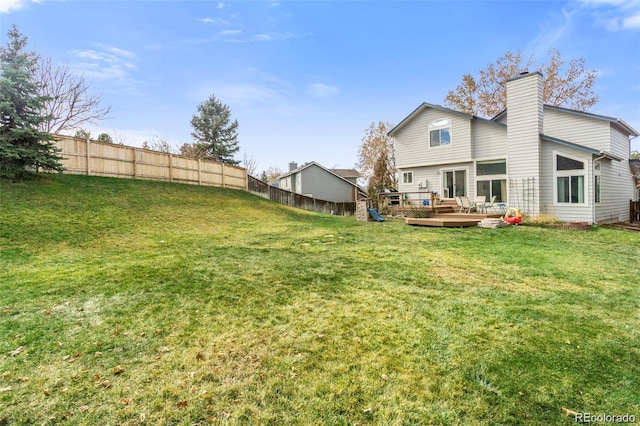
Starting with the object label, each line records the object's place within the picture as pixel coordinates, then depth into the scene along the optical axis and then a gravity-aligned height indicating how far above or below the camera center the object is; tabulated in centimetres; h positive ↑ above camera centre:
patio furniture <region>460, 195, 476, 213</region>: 1361 +23
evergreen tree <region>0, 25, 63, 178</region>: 950 +339
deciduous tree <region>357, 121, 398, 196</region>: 3100 +562
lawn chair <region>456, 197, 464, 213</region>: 1367 +24
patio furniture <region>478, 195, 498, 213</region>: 1341 +12
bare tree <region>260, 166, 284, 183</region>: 4675 +642
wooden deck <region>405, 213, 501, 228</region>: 1088 -41
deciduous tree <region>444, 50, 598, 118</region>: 2177 +958
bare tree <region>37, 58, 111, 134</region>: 2011 +827
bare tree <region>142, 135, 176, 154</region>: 3036 +737
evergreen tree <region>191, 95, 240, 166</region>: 3203 +903
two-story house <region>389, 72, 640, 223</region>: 1172 +224
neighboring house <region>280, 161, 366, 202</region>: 2853 +281
